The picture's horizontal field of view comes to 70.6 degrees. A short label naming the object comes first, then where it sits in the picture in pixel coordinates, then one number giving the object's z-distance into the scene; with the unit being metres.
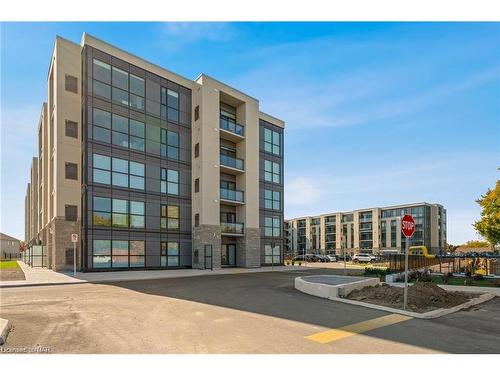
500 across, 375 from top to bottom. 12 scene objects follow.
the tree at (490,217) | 29.17
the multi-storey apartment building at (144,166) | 27.80
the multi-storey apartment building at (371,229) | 92.25
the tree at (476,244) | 69.77
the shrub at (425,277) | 18.26
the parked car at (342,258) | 67.81
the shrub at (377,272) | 22.67
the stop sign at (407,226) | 10.54
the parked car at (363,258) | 56.38
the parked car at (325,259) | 60.53
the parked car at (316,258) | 60.23
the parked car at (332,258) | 61.01
